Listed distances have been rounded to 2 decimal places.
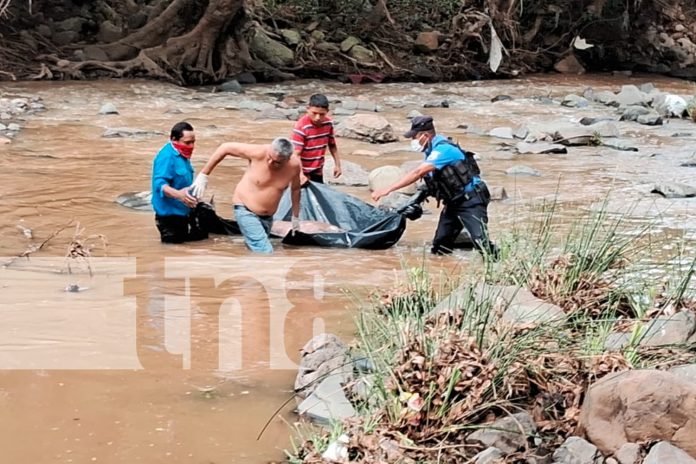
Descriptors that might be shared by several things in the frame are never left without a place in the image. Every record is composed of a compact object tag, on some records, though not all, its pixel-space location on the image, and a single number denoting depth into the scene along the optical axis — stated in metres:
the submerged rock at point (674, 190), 18.97
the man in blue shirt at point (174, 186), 13.95
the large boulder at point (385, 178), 19.27
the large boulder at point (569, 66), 44.34
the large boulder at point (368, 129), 25.45
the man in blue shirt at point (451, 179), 13.83
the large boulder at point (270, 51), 39.19
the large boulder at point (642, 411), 7.32
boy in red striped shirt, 15.66
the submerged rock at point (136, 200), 17.33
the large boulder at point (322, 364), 8.90
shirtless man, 14.05
